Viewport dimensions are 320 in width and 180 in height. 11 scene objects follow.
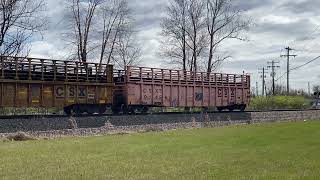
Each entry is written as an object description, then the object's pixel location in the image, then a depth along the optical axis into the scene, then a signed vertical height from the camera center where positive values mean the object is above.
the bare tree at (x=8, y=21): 32.03 +5.89
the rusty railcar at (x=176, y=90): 29.31 +1.35
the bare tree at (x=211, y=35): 54.28 +8.07
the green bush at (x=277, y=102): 60.91 +1.07
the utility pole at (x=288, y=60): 86.31 +8.83
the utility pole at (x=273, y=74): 89.51 +7.24
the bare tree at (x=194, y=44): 53.78 +7.09
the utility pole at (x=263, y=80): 99.10 +6.19
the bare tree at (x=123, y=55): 53.09 +5.87
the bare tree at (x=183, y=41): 54.10 +7.47
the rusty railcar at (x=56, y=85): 23.08 +1.26
